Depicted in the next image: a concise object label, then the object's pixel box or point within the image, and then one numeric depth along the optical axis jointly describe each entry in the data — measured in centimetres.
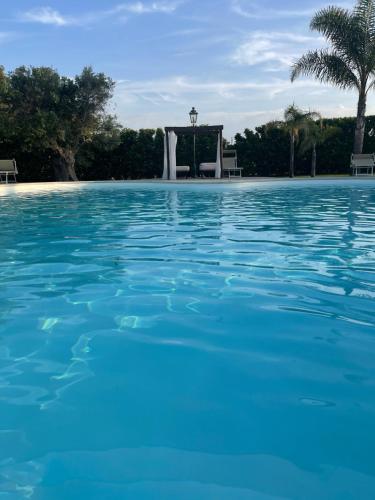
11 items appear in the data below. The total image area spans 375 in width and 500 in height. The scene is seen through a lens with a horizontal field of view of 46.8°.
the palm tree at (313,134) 1989
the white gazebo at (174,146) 1858
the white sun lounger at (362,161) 1859
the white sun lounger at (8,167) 1997
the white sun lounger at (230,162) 2028
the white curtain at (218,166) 1908
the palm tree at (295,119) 1980
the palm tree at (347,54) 1797
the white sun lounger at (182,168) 2031
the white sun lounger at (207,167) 2045
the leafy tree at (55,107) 2056
